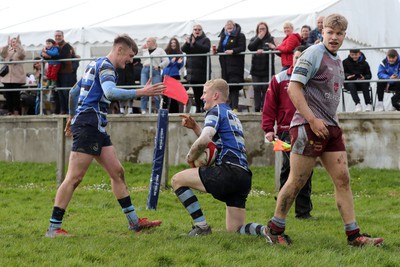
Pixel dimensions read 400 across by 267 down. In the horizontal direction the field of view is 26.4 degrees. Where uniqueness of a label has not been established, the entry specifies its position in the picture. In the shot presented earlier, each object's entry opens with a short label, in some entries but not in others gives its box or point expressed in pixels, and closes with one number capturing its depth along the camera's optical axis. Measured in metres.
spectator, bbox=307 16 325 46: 15.42
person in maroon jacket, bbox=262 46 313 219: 10.25
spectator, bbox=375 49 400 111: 16.14
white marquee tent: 19.34
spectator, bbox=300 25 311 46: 15.88
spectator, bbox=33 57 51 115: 20.17
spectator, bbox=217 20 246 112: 16.73
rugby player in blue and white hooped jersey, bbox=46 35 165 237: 8.66
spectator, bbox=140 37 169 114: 17.67
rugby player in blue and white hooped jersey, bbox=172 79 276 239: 8.31
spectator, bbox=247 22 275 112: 16.72
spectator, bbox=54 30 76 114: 18.58
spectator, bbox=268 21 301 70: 15.64
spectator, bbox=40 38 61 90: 18.50
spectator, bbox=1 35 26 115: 19.67
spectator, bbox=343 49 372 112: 16.13
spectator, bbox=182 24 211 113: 17.25
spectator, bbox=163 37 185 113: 17.66
